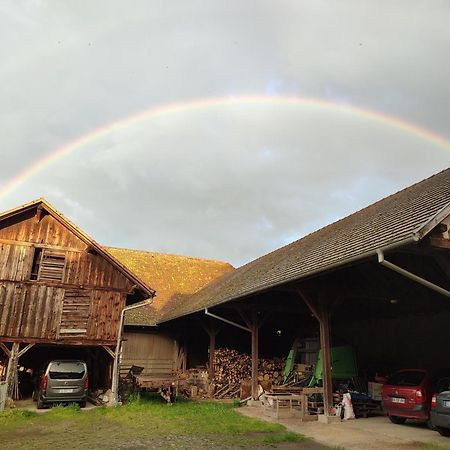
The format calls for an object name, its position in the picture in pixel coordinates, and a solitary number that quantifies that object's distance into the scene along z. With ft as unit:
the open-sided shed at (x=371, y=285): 25.48
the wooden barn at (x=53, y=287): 47.09
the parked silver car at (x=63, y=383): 43.21
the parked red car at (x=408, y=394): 32.32
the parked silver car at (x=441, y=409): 27.72
